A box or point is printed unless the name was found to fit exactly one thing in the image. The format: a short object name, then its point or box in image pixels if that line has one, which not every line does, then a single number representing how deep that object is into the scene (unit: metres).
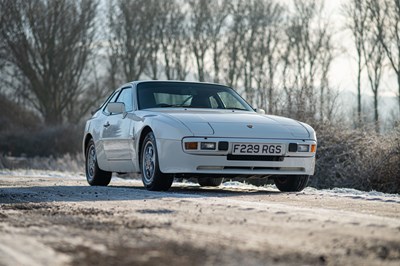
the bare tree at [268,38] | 48.56
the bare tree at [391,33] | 40.31
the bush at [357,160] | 12.98
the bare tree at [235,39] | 48.84
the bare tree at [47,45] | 46.06
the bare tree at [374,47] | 41.16
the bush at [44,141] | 36.06
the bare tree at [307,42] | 46.44
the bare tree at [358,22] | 41.72
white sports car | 8.95
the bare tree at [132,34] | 50.25
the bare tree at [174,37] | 50.16
